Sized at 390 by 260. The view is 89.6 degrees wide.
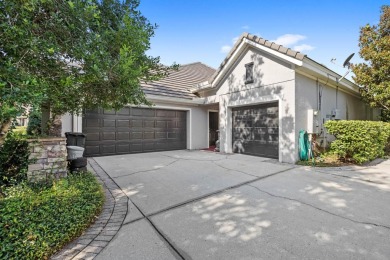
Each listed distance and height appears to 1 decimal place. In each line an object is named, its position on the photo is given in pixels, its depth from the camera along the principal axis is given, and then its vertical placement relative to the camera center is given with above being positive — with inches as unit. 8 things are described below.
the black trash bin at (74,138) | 226.5 -11.2
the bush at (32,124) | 405.5 +10.9
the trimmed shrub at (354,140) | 255.1 -15.0
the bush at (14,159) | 132.0 -21.9
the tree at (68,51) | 84.9 +41.1
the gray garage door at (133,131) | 327.9 -3.3
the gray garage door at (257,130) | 310.0 -2.4
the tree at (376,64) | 352.5 +120.0
